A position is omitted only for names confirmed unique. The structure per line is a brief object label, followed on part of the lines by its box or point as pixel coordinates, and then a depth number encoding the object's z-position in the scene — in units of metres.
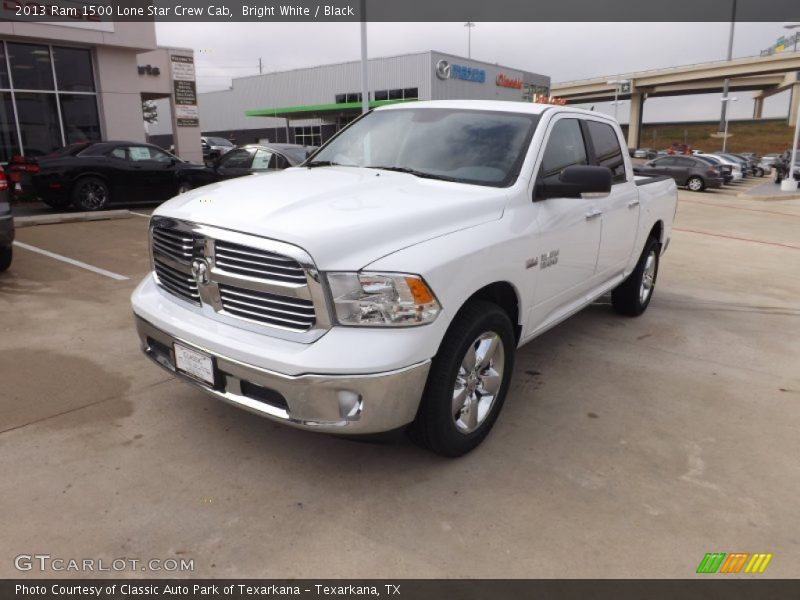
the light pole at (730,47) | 65.69
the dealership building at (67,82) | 15.12
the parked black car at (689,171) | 25.14
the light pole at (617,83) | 76.12
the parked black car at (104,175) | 11.10
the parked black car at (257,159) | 10.39
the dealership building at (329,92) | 42.25
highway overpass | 63.34
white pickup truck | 2.65
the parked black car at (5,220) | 6.19
